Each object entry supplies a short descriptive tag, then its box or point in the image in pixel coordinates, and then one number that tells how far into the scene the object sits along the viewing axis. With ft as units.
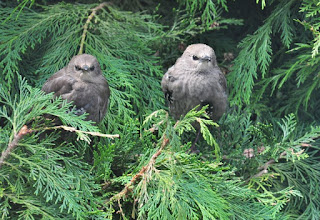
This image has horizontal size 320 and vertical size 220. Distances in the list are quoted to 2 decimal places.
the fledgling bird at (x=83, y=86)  18.94
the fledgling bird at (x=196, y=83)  20.77
